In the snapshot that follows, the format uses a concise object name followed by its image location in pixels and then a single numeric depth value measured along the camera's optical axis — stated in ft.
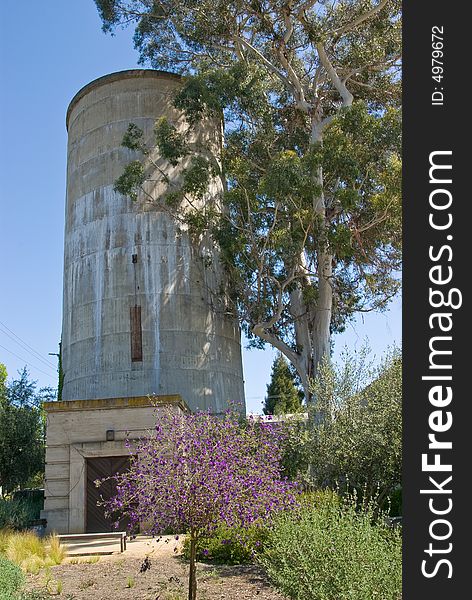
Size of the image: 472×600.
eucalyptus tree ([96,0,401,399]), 81.25
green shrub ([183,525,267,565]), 41.73
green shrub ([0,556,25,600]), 31.28
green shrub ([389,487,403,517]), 72.13
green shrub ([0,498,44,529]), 66.03
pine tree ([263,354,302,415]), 156.56
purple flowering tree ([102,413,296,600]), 31.78
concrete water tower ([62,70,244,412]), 90.22
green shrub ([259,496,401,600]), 27.27
